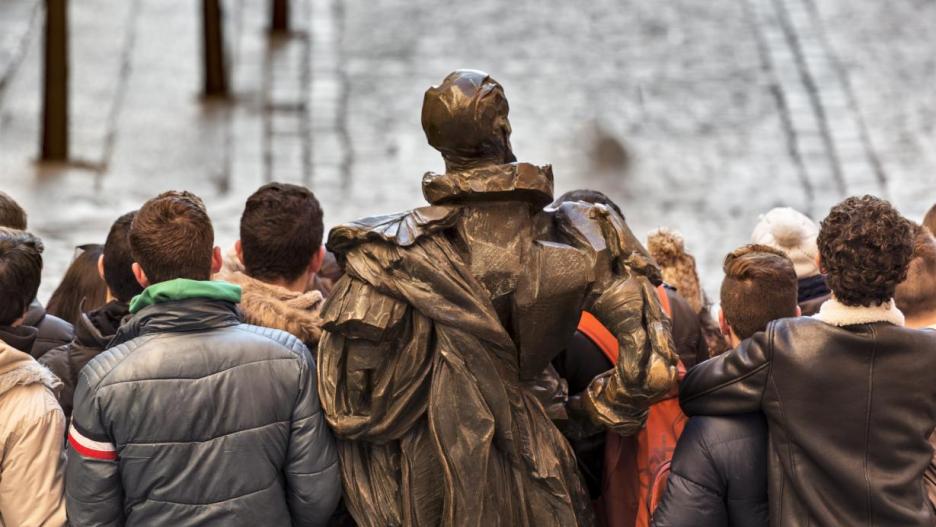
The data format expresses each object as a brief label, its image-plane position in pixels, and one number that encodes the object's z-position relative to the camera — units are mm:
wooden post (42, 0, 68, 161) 20484
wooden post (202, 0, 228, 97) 22781
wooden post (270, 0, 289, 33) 25047
